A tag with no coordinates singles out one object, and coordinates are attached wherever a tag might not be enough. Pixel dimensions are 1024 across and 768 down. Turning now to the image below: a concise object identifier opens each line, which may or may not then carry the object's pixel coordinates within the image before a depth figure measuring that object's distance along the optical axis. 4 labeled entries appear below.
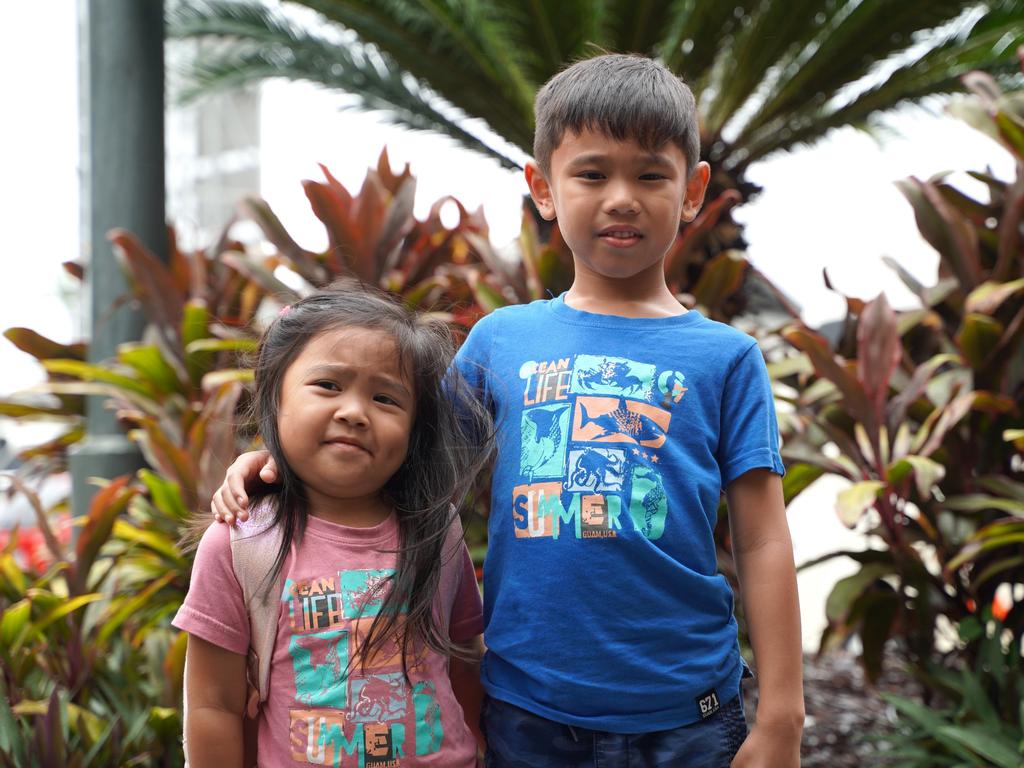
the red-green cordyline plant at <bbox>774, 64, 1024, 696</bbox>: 2.39
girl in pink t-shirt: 1.32
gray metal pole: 3.38
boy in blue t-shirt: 1.34
